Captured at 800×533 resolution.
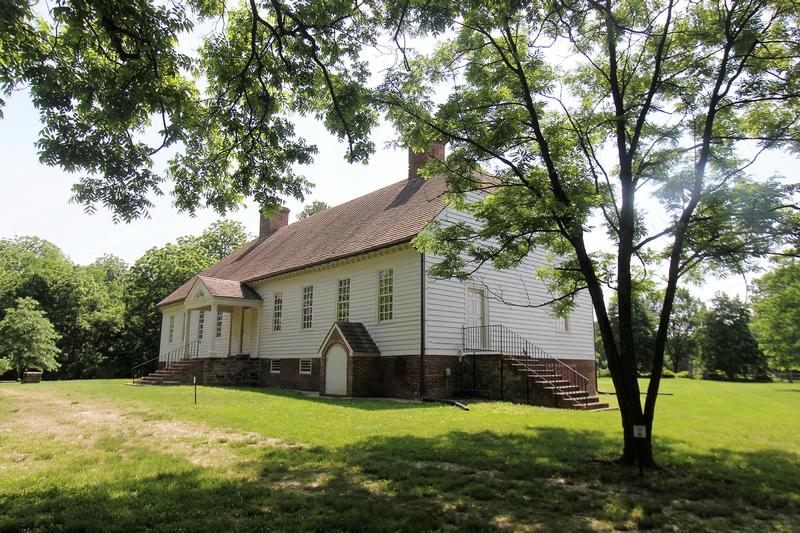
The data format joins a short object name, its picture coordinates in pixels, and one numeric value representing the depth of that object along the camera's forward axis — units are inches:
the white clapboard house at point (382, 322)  652.7
